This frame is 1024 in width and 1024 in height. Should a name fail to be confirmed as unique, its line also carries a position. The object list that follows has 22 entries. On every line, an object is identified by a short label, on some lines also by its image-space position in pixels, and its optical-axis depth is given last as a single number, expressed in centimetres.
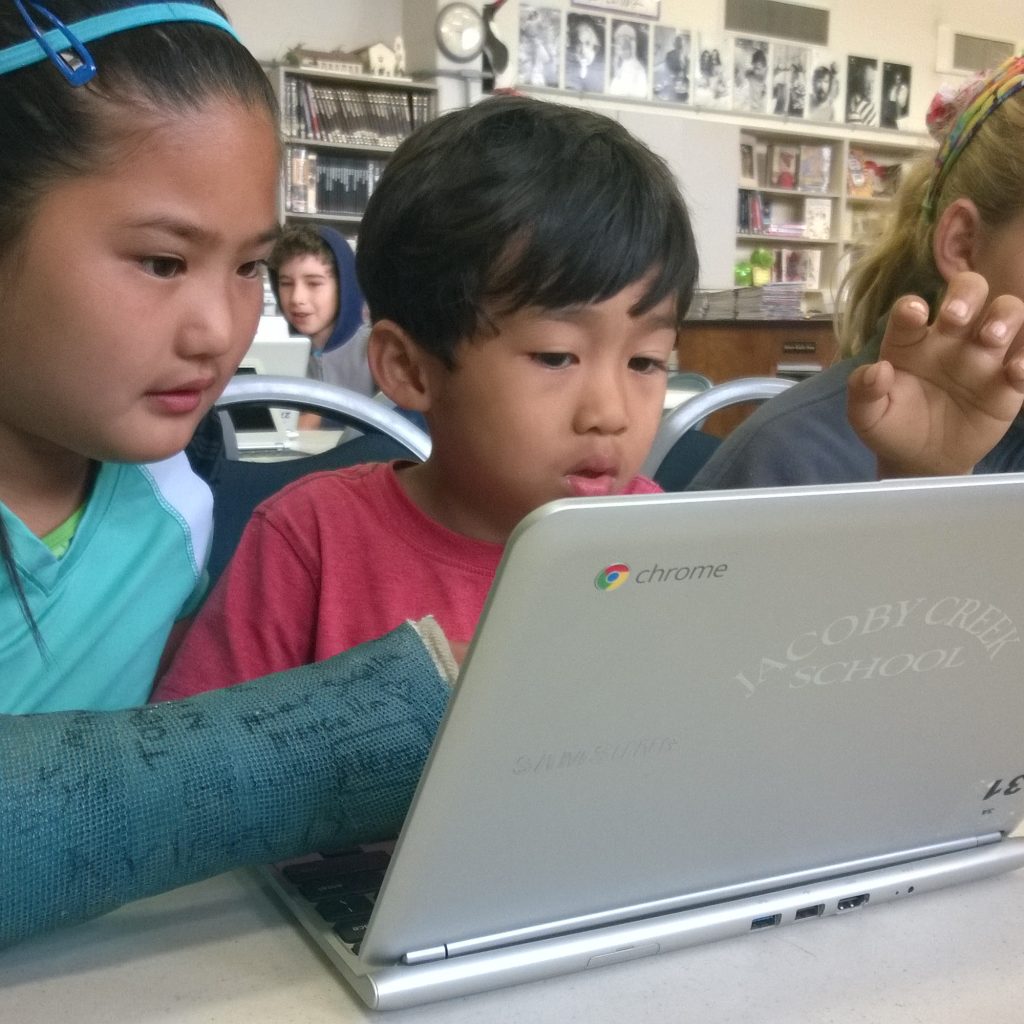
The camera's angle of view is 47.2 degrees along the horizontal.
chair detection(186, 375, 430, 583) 107
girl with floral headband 80
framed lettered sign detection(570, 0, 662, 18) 651
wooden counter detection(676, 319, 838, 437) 570
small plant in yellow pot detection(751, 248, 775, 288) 718
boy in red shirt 81
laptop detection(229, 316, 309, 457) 171
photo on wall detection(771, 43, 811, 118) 694
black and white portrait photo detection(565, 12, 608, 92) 647
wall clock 589
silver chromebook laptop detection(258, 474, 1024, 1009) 38
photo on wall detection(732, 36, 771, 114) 683
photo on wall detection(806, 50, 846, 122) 702
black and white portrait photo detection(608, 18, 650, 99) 656
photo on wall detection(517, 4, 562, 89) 638
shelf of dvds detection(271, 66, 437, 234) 577
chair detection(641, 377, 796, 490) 140
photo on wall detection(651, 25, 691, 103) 667
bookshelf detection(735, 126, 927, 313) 710
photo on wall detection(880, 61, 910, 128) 722
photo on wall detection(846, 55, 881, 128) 712
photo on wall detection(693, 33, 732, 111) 675
